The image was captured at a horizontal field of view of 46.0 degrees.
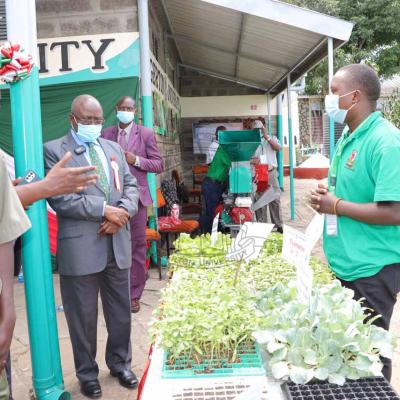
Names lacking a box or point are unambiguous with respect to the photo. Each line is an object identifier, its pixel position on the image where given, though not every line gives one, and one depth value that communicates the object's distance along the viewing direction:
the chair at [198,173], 11.25
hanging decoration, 2.73
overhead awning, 5.80
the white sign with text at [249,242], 2.44
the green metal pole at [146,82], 5.74
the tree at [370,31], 19.61
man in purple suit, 4.64
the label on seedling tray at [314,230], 1.87
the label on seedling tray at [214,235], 2.78
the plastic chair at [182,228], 6.10
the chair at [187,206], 9.15
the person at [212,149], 8.74
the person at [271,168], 7.99
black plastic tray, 1.42
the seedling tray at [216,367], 1.61
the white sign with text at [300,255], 1.76
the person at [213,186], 6.93
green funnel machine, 6.13
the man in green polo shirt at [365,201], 2.07
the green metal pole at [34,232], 2.86
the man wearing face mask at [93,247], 3.04
